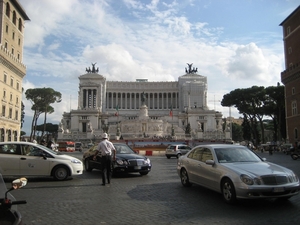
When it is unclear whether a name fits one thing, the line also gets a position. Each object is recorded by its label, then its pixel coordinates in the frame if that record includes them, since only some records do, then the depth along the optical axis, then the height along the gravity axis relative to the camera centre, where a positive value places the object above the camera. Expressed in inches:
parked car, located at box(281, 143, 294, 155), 1518.8 +0.9
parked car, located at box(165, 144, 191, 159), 1189.0 -8.9
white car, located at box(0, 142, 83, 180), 496.1 -23.8
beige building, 1745.8 +468.2
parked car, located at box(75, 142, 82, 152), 2130.7 +7.5
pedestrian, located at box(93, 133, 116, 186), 462.0 -11.2
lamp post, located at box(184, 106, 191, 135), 2952.8 +164.3
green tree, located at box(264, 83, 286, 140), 2316.7 +318.1
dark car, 550.3 -27.3
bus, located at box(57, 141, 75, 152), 1891.7 +0.2
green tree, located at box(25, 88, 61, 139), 2878.9 +444.9
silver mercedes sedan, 308.0 -27.5
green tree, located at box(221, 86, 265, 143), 2470.5 +379.8
